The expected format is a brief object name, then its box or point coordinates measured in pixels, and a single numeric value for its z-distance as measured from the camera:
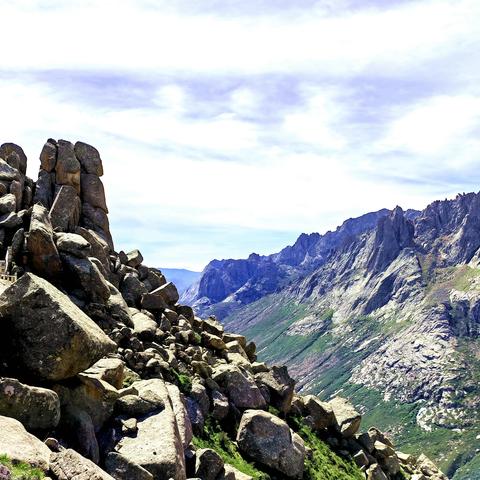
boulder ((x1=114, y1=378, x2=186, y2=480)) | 30.14
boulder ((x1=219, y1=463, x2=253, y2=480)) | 36.28
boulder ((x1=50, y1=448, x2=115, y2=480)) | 22.42
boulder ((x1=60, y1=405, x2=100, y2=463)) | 28.48
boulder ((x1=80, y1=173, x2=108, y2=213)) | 70.38
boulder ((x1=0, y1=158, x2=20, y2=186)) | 59.03
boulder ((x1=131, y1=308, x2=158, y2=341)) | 50.00
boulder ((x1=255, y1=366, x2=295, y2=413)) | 58.25
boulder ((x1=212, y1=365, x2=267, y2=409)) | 51.50
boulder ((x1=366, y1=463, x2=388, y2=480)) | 58.20
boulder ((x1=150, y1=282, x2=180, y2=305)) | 62.50
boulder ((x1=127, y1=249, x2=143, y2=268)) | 67.62
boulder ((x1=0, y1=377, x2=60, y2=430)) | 26.12
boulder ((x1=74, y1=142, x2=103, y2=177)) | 72.38
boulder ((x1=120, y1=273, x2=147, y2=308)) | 58.97
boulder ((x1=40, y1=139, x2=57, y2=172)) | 68.25
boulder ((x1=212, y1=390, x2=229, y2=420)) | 47.97
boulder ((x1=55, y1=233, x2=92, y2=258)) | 50.31
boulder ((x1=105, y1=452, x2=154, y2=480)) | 28.53
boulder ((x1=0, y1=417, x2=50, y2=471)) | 22.11
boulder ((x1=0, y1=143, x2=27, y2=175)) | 67.08
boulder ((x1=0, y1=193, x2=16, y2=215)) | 53.38
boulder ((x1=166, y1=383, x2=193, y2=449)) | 36.16
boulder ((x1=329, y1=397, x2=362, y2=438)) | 65.69
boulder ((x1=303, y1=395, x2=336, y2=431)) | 63.44
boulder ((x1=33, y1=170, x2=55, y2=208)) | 64.06
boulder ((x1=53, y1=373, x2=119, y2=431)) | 30.86
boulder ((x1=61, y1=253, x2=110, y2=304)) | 49.28
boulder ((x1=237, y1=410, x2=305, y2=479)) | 46.53
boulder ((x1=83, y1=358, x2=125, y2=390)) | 36.03
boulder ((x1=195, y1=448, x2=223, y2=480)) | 34.88
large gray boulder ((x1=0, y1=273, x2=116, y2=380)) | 29.80
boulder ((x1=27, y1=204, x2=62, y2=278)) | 47.78
